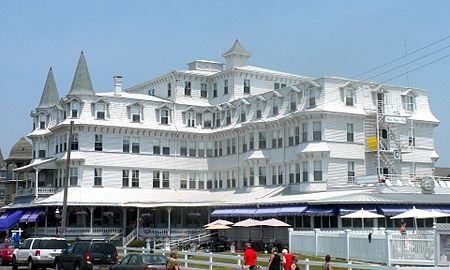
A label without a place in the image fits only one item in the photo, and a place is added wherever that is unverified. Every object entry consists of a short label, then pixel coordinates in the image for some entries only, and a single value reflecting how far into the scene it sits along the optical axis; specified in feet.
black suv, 105.81
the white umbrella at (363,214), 146.45
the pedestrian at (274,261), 80.59
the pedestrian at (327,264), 72.28
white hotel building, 188.55
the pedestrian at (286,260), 82.43
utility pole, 163.12
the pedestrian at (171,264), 67.87
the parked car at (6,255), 145.32
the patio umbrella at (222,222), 188.34
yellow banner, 193.06
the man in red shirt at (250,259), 88.79
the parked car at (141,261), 88.74
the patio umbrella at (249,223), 173.42
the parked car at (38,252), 120.98
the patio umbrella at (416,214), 137.59
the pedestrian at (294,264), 76.13
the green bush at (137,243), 194.95
